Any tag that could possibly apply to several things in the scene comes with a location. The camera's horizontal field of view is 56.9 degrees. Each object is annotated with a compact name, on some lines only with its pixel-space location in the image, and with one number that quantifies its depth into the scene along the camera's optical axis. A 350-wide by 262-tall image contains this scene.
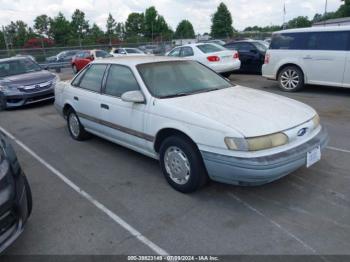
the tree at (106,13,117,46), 73.81
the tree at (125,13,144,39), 76.19
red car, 18.67
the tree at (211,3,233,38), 71.31
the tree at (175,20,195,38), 86.87
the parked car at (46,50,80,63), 23.17
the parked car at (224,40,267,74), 12.41
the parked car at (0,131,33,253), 2.57
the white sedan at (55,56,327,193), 3.16
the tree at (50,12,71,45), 65.19
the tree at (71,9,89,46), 70.88
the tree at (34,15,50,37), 71.31
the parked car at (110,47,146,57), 19.94
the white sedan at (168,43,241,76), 11.33
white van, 8.00
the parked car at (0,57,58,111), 8.95
